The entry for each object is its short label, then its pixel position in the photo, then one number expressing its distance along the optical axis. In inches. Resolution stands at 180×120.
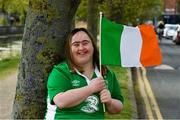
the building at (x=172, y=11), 2982.3
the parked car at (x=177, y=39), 1950.7
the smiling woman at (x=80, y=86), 183.5
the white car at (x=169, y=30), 2512.3
